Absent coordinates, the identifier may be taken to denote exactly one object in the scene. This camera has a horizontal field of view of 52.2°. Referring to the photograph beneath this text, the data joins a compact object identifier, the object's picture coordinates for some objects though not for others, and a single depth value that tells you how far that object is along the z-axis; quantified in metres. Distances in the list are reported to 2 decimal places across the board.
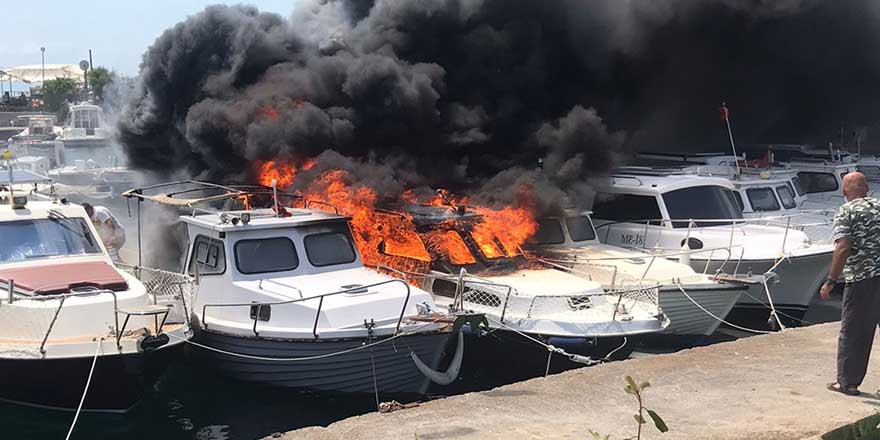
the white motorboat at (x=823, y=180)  20.48
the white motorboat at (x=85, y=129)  31.91
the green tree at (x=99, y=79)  65.19
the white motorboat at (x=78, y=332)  9.57
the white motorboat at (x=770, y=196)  17.50
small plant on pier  4.90
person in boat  14.12
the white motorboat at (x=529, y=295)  11.08
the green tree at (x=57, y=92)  66.69
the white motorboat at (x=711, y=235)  14.91
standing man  6.61
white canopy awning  59.28
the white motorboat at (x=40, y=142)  29.33
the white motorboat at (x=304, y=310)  10.32
